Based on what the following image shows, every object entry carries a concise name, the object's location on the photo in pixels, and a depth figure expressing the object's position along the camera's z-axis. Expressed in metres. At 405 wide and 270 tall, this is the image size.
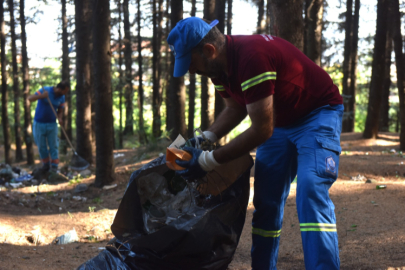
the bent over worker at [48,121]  9.16
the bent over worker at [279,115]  2.33
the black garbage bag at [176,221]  2.49
